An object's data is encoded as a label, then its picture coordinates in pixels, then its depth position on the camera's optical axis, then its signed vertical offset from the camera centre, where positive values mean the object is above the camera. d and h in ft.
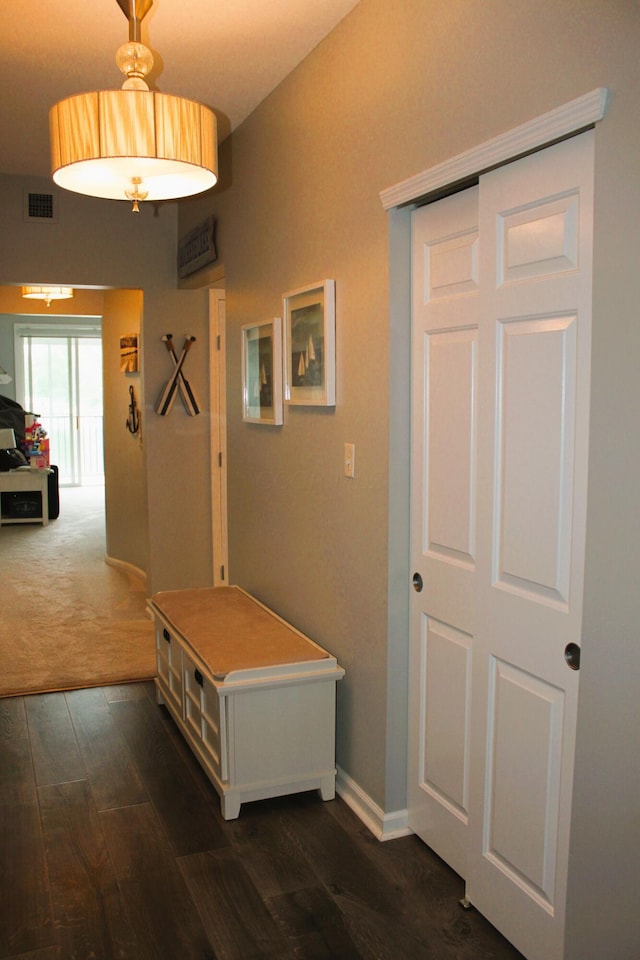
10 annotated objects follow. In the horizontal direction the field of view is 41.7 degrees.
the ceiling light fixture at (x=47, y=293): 24.47 +3.20
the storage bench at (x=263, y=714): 9.53 -3.62
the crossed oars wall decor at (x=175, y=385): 17.29 +0.34
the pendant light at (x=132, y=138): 6.53 +2.09
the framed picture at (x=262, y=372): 11.81 +0.44
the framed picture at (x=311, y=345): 9.98 +0.72
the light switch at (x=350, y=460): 9.66 -0.67
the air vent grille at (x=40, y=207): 16.05 +3.72
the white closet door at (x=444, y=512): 7.88 -1.09
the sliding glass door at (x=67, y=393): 38.09 +0.40
